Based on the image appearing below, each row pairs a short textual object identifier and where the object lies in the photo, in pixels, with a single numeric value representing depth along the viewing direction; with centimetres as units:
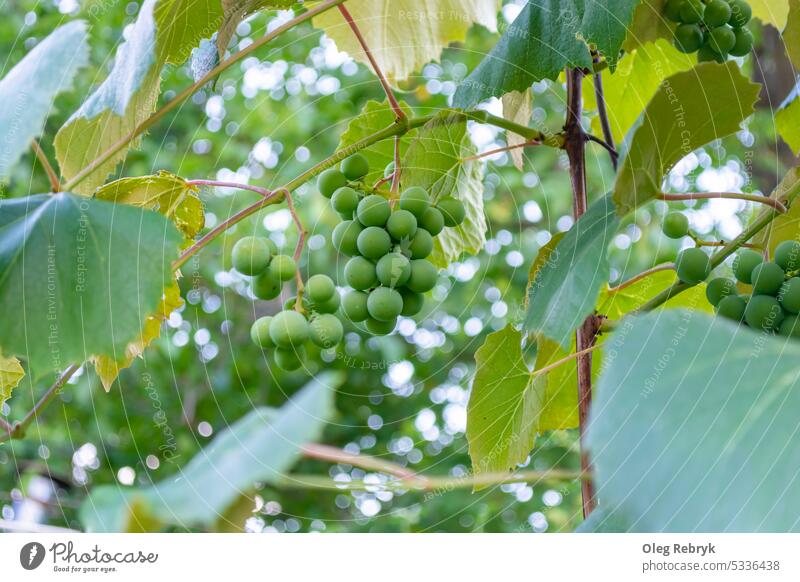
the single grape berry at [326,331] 44
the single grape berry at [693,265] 43
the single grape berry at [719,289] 44
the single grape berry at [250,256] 46
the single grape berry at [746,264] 43
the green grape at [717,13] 51
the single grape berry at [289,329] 44
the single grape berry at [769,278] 41
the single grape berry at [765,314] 40
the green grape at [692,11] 51
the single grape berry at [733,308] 42
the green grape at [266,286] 48
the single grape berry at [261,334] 45
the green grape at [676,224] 44
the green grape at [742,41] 53
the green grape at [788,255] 41
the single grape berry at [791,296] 40
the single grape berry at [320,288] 46
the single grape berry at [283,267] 47
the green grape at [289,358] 44
